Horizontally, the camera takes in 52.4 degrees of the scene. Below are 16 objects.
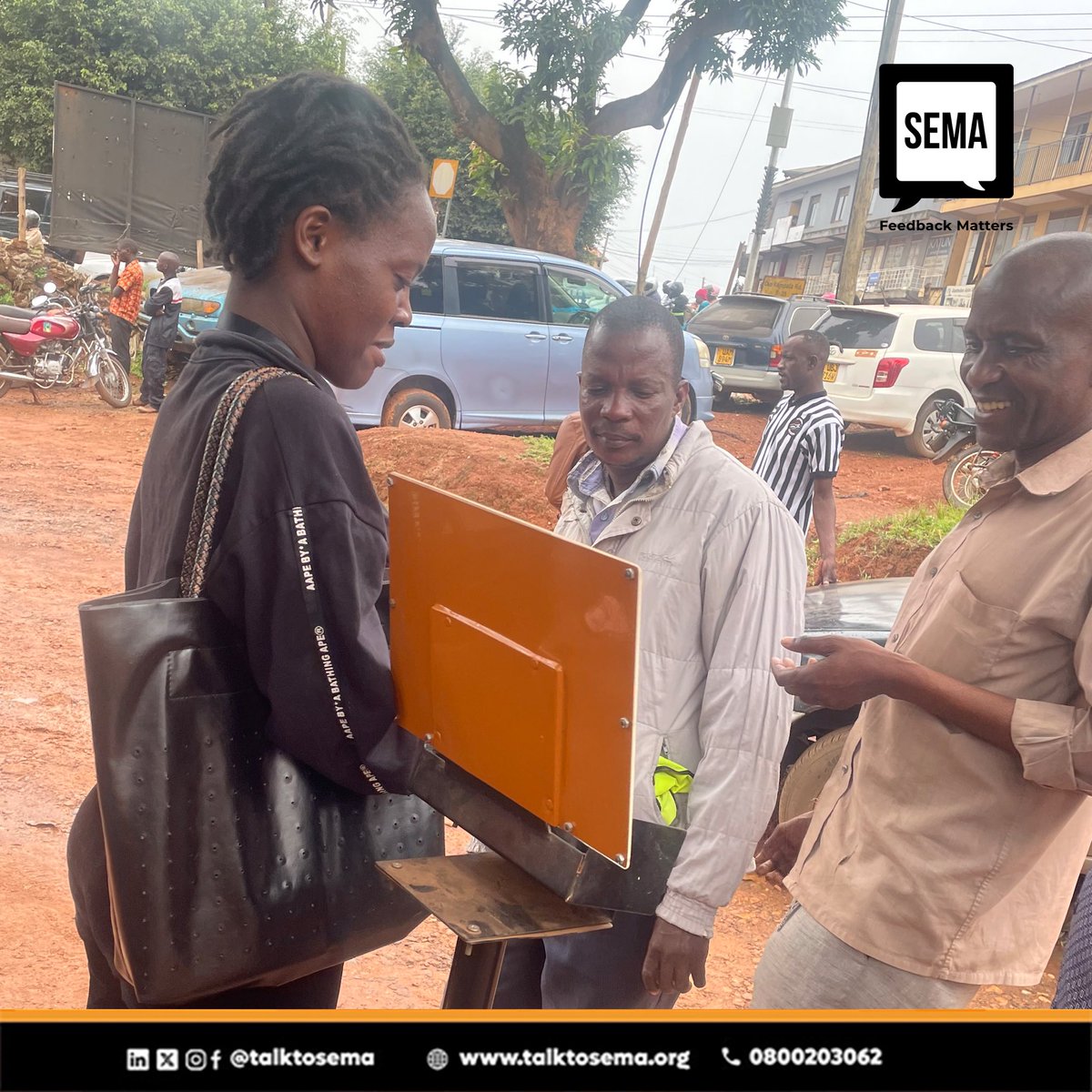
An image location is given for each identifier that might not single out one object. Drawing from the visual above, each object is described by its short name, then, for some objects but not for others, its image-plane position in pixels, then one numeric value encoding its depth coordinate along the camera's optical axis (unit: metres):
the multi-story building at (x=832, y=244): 30.33
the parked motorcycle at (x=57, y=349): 10.88
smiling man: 1.36
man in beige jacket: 1.64
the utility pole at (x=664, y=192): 17.81
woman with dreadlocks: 1.15
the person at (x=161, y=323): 11.12
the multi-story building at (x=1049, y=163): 20.31
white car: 11.38
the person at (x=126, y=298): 11.73
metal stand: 1.00
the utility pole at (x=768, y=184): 19.31
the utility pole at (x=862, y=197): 14.36
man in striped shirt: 4.96
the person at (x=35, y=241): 15.48
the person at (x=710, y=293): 21.82
